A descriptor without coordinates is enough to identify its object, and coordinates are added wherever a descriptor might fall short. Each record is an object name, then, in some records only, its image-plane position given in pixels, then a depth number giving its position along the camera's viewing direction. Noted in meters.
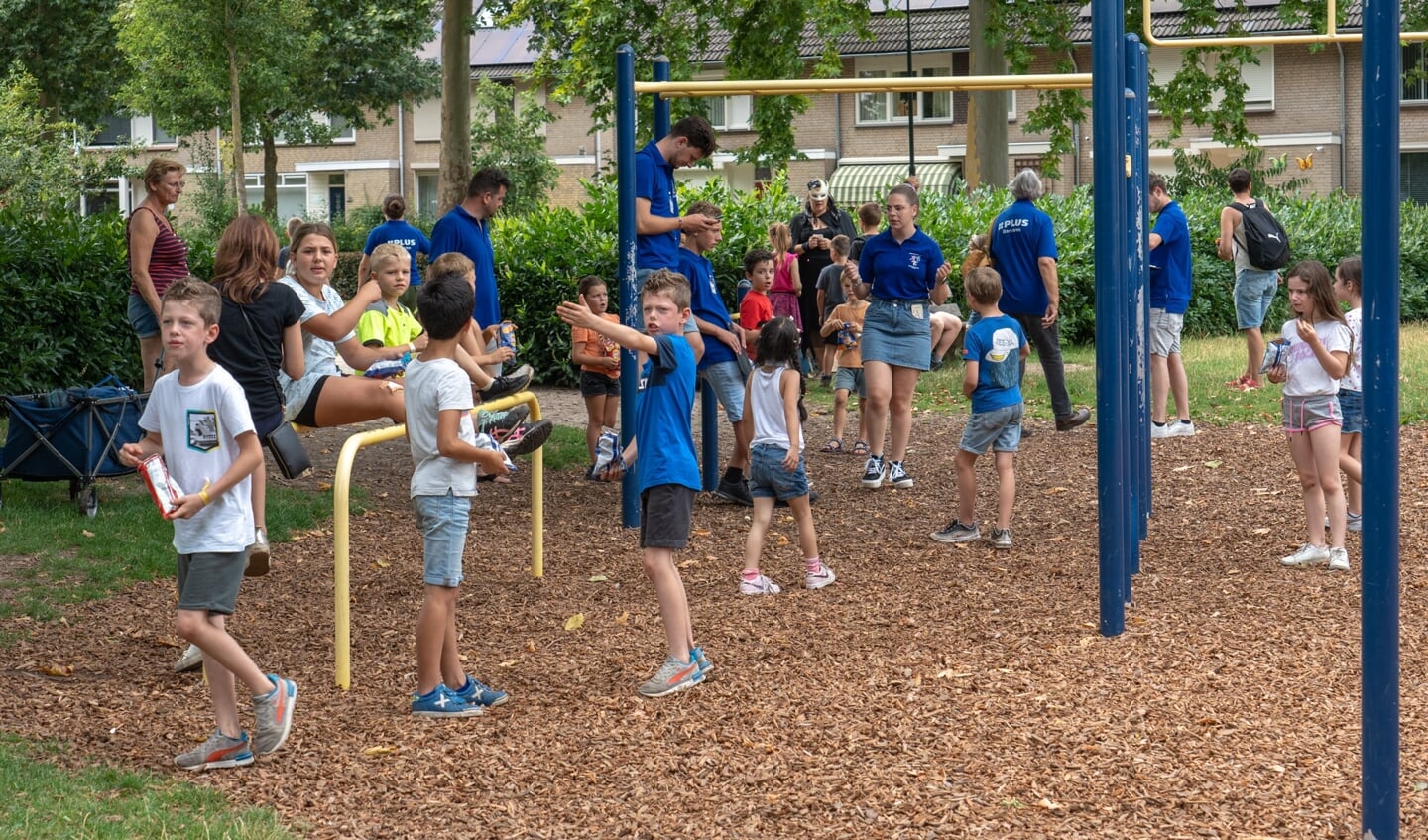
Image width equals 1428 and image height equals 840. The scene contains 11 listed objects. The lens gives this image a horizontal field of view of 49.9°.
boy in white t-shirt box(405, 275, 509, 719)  4.78
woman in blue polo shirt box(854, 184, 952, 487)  8.87
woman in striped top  7.88
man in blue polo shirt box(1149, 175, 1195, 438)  11.10
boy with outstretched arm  5.22
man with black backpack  13.00
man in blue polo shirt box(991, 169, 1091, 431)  9.73
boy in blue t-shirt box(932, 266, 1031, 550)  7.38
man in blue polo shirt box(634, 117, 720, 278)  7.76
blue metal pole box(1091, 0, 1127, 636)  5.41
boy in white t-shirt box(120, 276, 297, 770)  4.48
